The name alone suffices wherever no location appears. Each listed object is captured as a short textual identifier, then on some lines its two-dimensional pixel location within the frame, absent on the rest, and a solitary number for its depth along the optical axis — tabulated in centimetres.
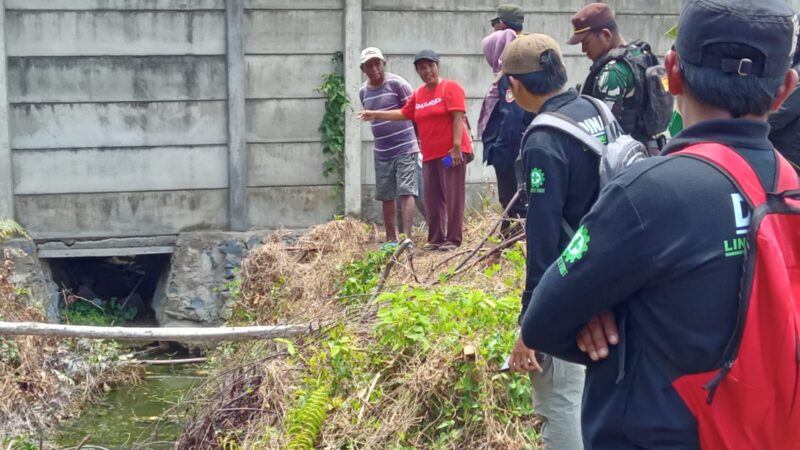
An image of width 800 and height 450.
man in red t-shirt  804
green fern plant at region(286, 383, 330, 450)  483
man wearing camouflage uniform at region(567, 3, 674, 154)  528
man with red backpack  187
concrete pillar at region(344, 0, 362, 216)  979
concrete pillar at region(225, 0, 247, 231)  960
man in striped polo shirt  853
